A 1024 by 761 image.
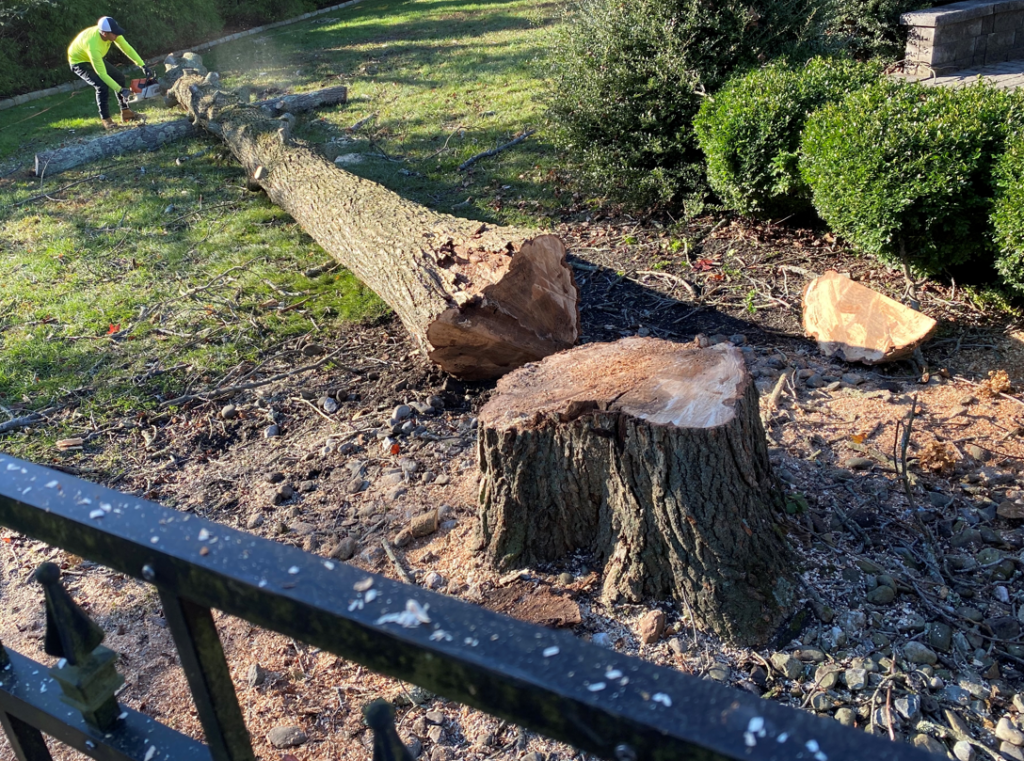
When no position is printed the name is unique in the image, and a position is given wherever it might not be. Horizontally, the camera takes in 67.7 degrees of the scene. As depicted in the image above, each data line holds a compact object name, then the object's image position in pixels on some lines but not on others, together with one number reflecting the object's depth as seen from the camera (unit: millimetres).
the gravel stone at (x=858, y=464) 3338
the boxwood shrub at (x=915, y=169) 4406
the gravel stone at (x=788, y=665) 2482
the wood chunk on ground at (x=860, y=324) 4156
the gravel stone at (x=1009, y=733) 2227
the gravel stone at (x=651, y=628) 2619
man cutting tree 10773
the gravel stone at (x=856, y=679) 2408
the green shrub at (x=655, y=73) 6012
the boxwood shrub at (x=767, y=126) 5375
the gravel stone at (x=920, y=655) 2469
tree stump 2598
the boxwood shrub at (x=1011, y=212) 4168
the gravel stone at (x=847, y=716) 2299
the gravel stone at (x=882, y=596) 2674
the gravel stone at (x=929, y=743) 2232
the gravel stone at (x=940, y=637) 2520
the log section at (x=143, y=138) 8906
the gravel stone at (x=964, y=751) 2211
